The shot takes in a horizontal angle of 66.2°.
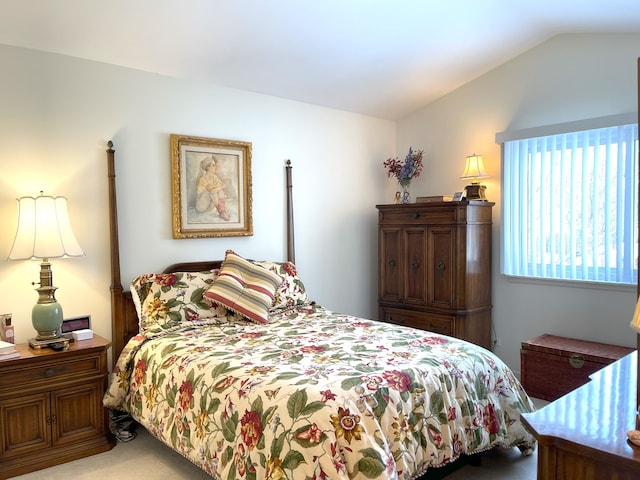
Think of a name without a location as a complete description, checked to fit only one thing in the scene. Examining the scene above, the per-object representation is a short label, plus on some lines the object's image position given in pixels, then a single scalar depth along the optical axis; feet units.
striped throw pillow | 10.58
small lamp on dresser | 13.62
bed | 6.15
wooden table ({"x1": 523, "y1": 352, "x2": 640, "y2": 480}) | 3.80
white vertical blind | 11.30
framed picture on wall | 11.65
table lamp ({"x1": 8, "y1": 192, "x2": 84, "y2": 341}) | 8.96
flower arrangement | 15.23
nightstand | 8.39
